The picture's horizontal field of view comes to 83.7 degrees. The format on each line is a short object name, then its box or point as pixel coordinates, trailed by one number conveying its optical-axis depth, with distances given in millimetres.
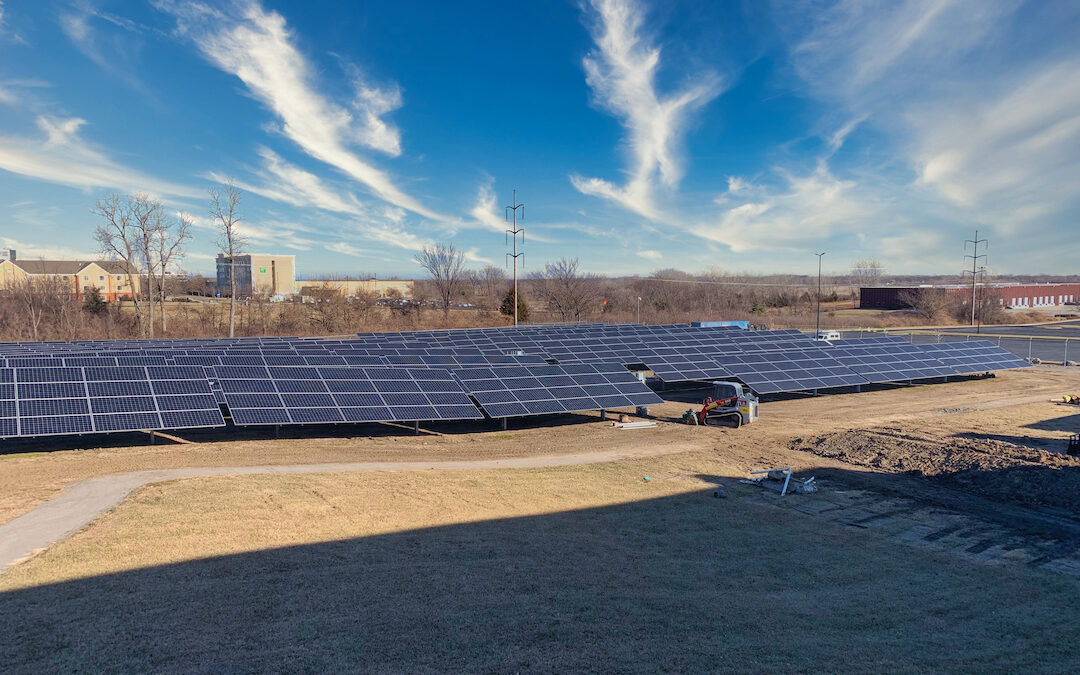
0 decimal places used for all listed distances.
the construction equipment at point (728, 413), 27203
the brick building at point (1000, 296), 104938
